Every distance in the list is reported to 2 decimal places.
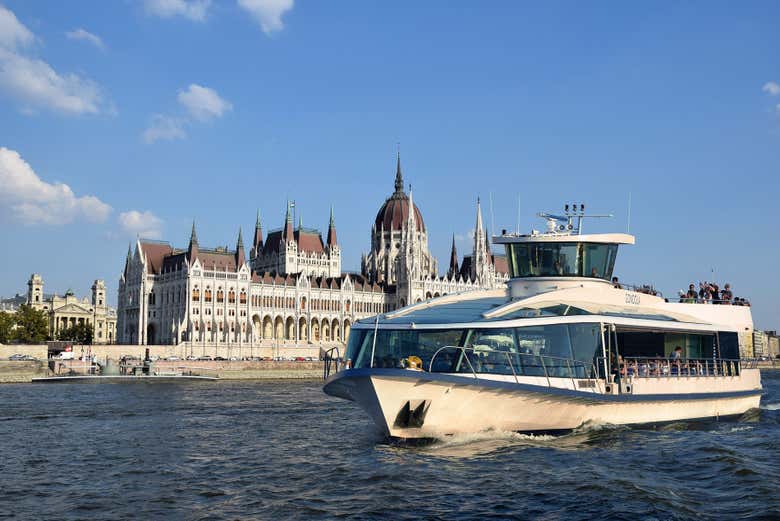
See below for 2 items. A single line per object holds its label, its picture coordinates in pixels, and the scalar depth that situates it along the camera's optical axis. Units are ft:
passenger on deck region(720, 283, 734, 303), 117.29
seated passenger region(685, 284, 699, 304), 116.18
